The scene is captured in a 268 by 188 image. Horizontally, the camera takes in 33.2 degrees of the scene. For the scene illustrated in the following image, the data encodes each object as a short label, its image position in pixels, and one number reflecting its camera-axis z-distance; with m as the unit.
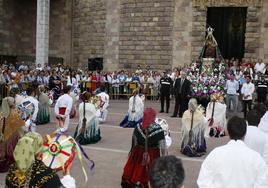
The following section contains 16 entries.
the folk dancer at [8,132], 8.52
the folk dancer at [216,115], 13.66
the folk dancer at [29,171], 3.70
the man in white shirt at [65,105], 11.62
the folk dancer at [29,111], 10.02
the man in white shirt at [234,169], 4.21
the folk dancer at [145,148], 7.27
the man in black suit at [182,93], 17.33
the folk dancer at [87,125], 11.68
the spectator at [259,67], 22.09
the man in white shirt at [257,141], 5.25
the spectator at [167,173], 2.95
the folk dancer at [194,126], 10.61
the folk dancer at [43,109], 14.89
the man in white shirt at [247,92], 17.80
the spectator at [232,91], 18.03
